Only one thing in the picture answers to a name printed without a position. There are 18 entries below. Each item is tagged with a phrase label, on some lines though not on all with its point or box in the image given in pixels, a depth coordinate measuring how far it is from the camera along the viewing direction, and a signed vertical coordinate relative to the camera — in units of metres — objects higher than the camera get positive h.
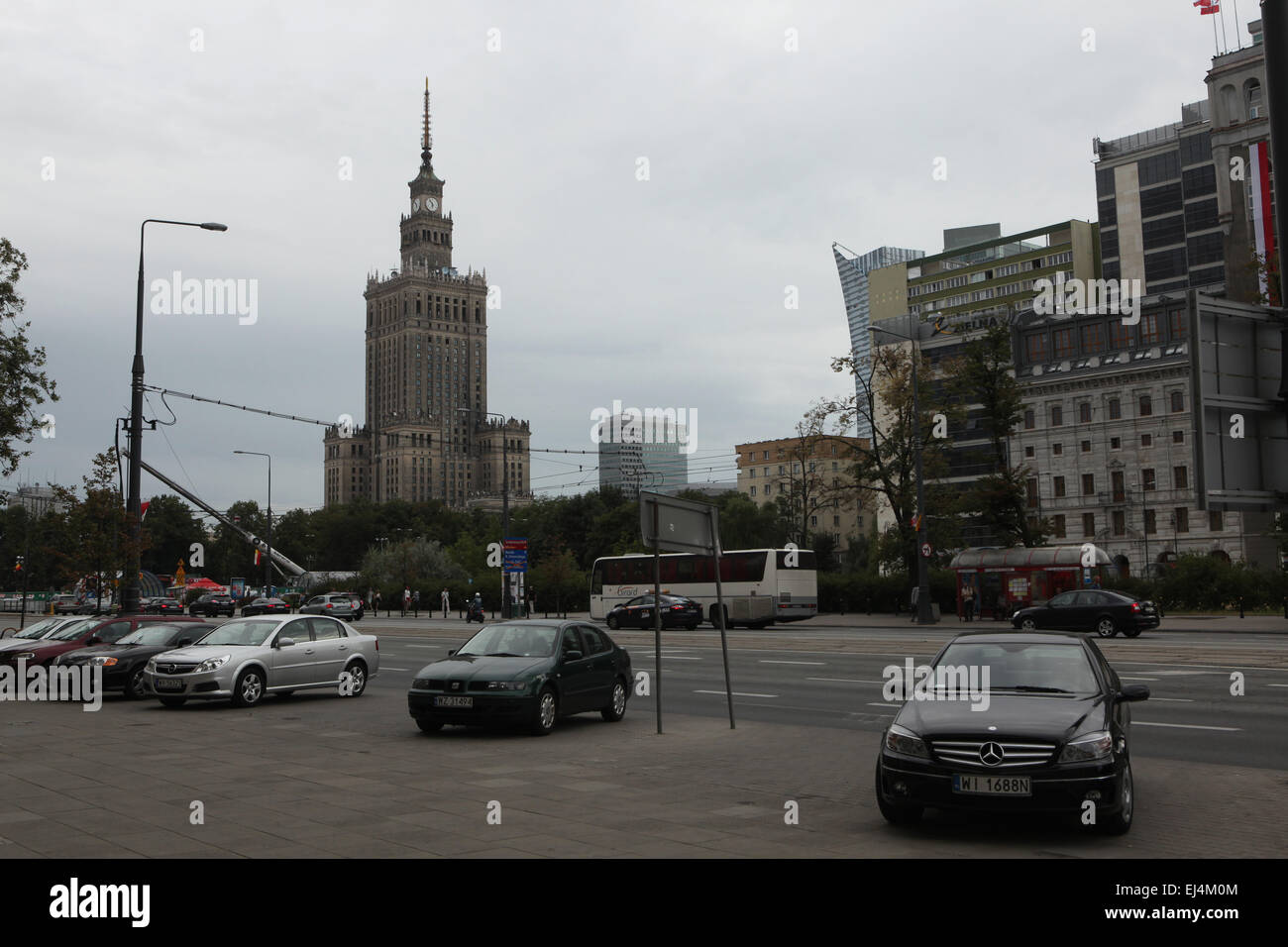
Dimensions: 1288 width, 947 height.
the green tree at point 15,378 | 21.11 +3.65
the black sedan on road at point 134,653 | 19.36 -1.49
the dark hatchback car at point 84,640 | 20.89 -1.35
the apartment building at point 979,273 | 127.81 +33.64
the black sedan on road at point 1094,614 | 32.88 -1.90
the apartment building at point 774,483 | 148.25 +10.07
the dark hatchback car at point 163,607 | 52.56 -1.96
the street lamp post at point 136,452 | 25.41 +2.62
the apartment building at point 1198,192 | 88.25 +32.63
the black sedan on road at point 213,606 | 67.00 -2.45
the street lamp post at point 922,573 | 46.25 -0.79
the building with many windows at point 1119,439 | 84.81 +8.87
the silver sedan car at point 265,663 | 17.36 -1.58
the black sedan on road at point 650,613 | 44.69 -2.23
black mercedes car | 7.45 -1.38
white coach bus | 47.06 -1.10
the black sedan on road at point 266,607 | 54.46 -2.09
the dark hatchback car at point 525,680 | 13.71 -1.51
